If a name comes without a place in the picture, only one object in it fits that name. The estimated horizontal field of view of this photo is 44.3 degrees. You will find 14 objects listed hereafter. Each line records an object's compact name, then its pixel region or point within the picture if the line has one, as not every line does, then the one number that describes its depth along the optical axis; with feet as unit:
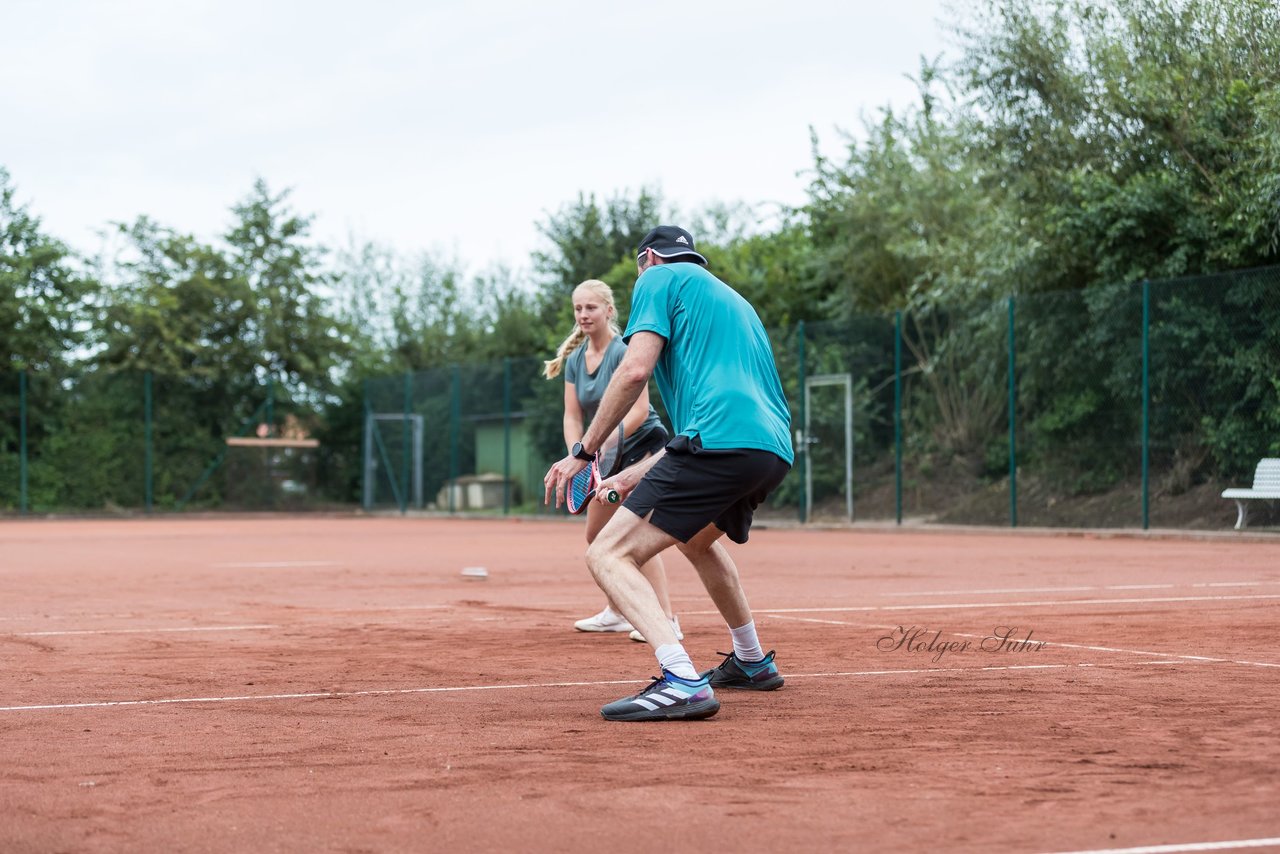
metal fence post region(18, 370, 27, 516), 108.17
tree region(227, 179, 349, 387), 120.16
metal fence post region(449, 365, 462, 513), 110.93
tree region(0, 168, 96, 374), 109.91
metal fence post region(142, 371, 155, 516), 113.19
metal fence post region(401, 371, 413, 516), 114.83
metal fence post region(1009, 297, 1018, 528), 71.92
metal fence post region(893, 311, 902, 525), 77.97
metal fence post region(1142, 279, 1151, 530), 64.64
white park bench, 58.75
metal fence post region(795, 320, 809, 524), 82.38
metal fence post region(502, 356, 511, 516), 106.11
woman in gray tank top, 25.73
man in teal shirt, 17.89
